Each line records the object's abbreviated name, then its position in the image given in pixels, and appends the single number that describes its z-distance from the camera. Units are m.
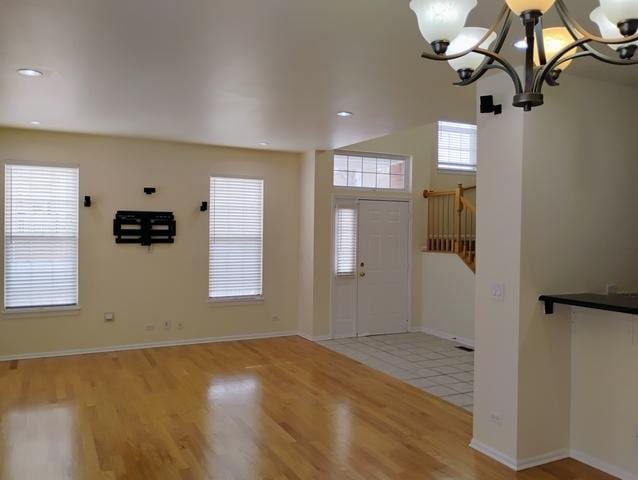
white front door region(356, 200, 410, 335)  7.42
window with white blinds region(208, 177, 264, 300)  6.92
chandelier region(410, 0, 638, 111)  1.53
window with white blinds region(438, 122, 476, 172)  8.25
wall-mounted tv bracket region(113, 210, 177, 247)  6.33
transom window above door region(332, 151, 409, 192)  7.36
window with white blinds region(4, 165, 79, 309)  5.89
